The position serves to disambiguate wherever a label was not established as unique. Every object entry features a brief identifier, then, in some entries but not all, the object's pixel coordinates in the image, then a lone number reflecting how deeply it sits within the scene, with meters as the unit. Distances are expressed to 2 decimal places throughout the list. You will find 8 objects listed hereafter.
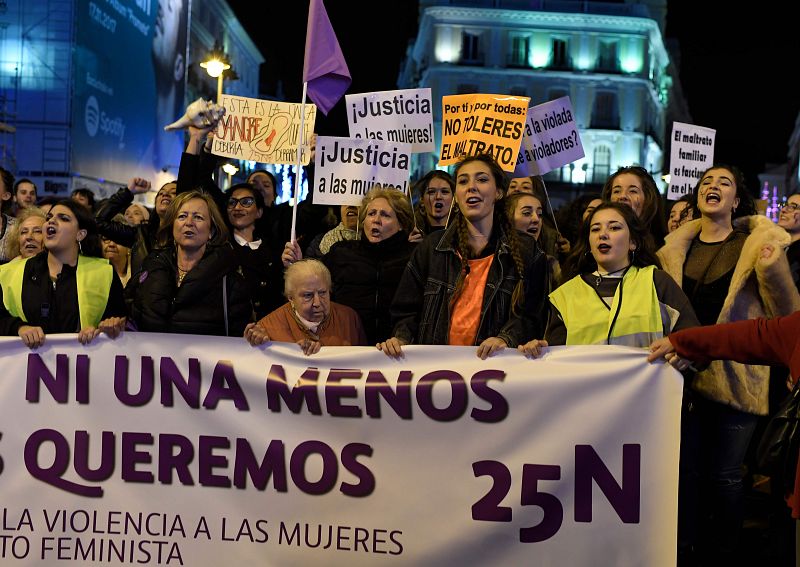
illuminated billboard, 25.55
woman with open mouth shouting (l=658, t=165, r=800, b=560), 5.00
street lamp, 16.78
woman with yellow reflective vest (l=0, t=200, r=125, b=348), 5.18
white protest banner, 4.50
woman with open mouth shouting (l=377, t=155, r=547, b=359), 4.96
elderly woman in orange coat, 5.14
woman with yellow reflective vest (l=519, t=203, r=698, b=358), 4.75
